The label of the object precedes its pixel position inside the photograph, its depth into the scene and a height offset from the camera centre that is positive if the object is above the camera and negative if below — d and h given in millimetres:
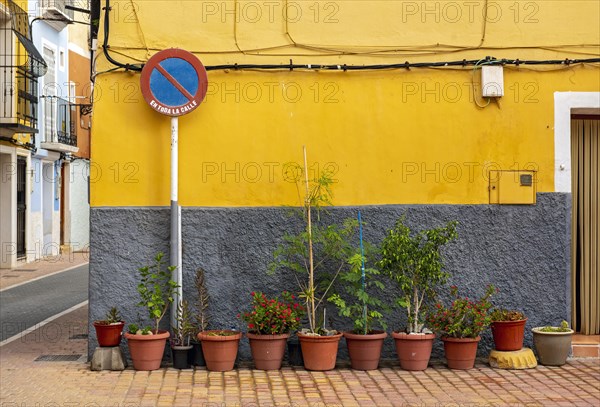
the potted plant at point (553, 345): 9039 -1408
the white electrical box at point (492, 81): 9336 +1272
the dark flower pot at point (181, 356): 8812 -1467
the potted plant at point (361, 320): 8742 -1126
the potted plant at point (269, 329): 8680 -1194
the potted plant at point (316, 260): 8727 -561
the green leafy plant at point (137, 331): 8789 -1217
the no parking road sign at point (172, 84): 9055 +1219
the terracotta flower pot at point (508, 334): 8953 -1287
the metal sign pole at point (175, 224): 9078 -185
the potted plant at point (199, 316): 8914 -1108
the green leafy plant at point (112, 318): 8939 -1122
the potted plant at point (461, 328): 8789 -1202
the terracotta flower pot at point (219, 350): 8656 -1388
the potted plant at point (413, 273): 8703 -666
